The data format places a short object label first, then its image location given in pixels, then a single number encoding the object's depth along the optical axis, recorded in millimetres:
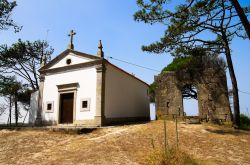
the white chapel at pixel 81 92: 15938
